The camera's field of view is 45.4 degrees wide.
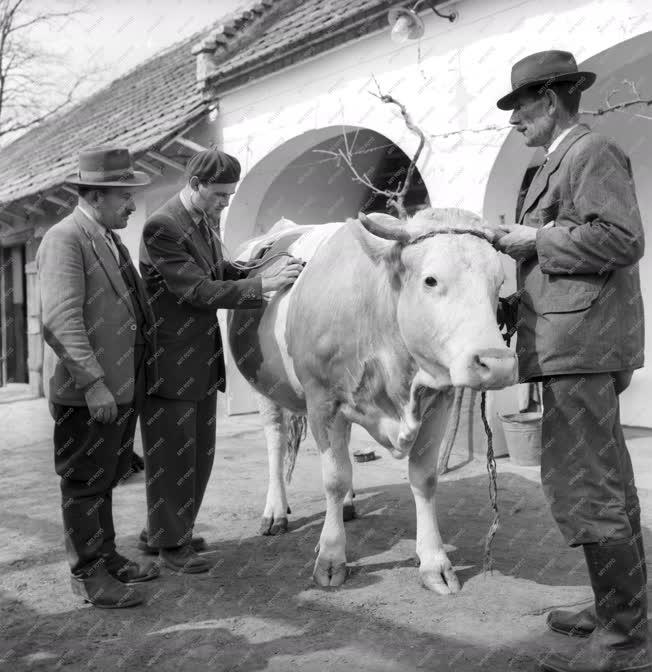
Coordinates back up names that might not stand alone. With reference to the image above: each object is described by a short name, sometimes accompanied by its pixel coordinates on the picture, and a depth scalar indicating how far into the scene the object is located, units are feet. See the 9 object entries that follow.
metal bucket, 18.97
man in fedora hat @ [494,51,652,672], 8.34
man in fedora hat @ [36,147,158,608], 10.38
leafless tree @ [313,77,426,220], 19.86
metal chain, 10.85
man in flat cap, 12.01
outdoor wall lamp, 19.19
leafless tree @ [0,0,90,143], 54.19
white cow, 9.17
